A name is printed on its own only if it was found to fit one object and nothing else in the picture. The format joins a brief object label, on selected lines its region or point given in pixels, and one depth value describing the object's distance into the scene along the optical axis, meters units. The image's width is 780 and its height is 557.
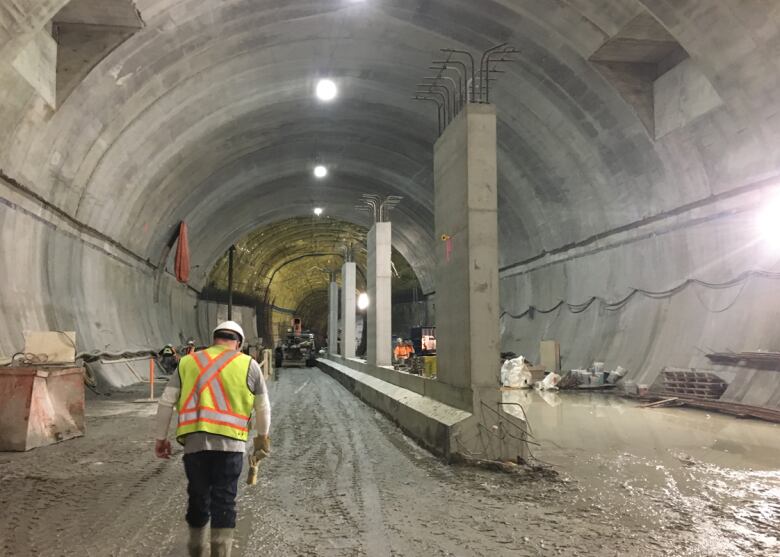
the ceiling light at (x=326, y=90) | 14.88
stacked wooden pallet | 11.25
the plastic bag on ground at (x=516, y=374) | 15.71
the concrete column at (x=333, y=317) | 31.73
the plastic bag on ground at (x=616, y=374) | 14.18
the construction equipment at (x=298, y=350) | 31.73
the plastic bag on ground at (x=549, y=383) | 15.28
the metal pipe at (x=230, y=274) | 29.52
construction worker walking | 3.21
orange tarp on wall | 20.56
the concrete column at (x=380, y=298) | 16.00
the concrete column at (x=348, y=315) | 24.08
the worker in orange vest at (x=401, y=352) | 23.03
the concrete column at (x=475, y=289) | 6.61
